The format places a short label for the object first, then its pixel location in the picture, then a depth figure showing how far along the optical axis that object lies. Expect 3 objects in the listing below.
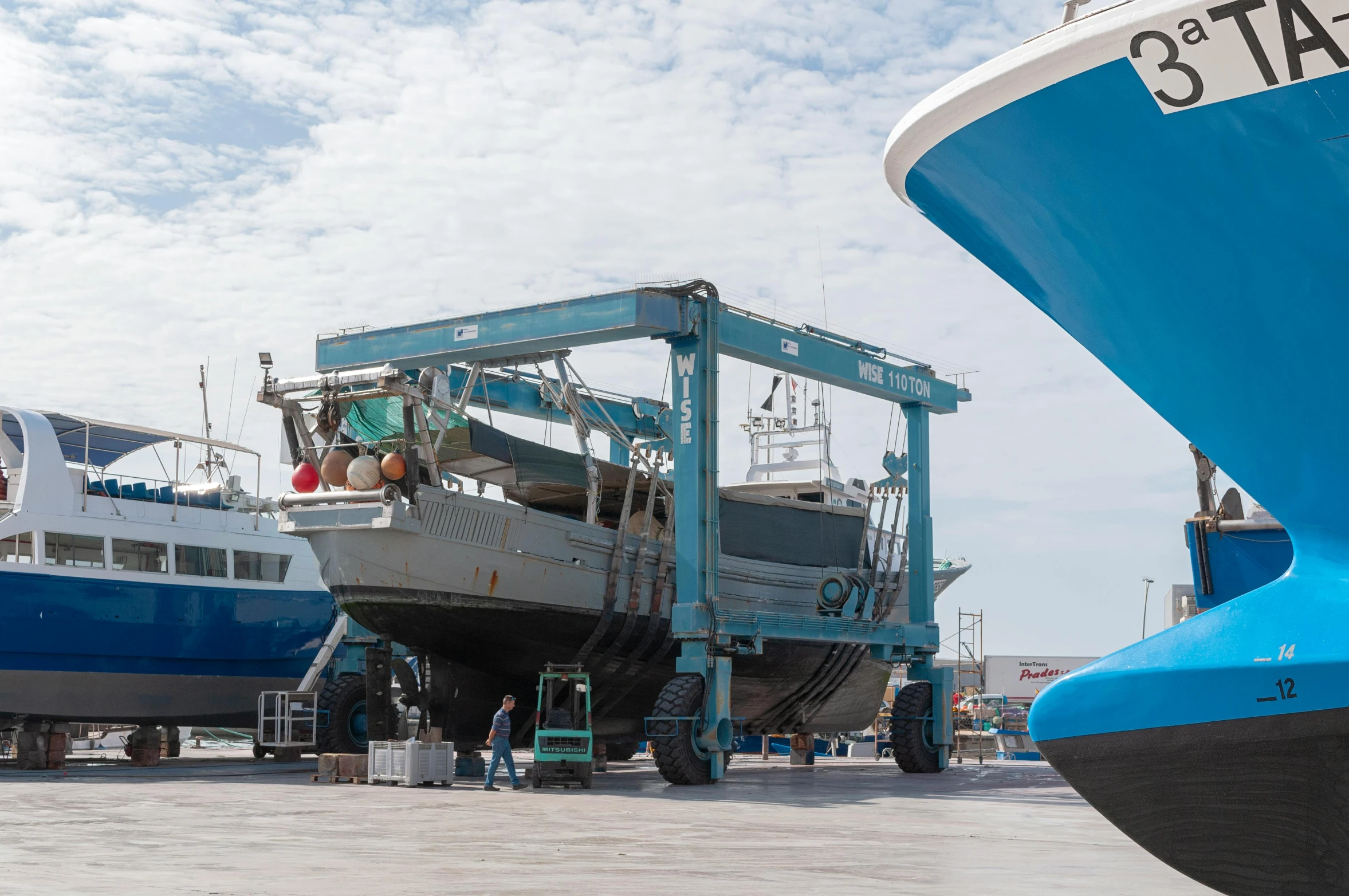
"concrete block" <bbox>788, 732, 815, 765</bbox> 26.19
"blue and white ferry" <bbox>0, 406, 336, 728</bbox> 21.25
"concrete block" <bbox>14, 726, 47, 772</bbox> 21.50
